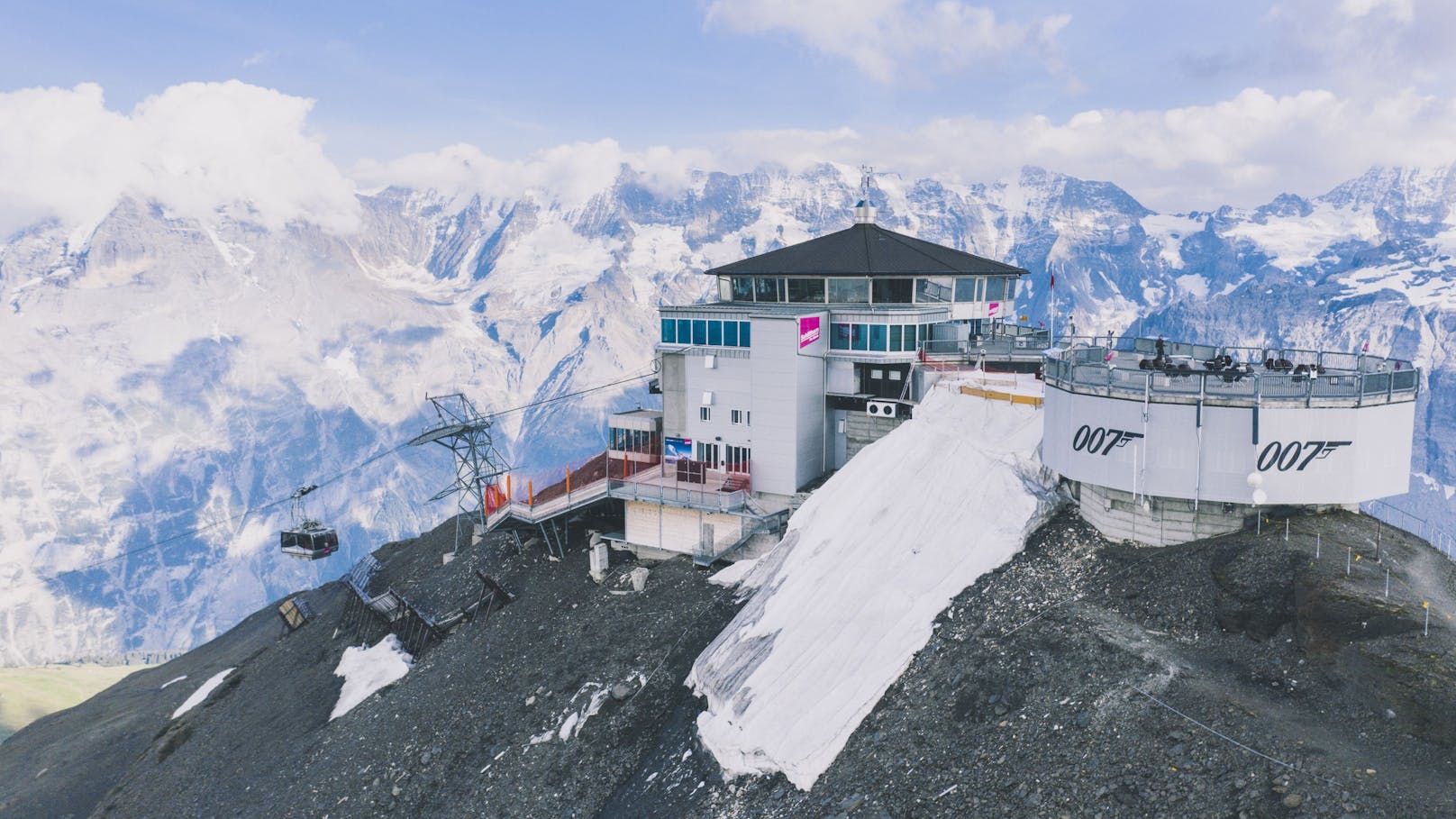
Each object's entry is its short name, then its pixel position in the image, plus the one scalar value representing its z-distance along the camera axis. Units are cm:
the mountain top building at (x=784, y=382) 5178
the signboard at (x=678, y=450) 5625
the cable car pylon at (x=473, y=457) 6425
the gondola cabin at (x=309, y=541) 7181
